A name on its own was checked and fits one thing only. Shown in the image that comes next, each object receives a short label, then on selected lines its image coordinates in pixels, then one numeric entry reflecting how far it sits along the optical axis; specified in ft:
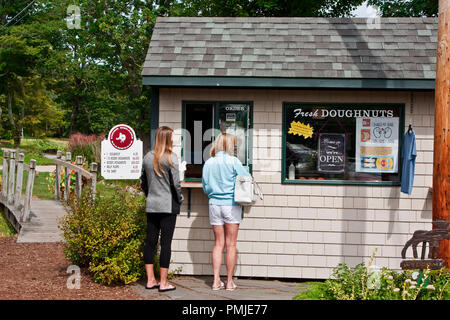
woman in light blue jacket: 21.08
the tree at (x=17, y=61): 104.53
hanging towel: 23.29
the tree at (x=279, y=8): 65.87
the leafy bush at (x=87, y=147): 67.77
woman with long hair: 20.07
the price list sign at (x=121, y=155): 22.49
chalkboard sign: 24.73
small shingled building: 24.26
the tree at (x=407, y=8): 61.46
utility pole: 18.57
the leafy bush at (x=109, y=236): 20.88
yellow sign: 24.66
